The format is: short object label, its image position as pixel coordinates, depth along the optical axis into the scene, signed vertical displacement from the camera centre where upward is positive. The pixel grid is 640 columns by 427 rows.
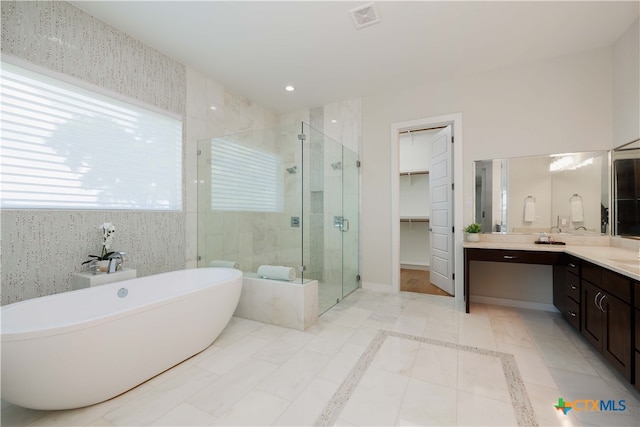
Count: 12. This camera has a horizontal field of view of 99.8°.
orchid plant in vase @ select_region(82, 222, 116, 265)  2.22 -0.22
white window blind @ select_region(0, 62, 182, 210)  1.88 +0.55
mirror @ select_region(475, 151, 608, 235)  2.80 +0.25
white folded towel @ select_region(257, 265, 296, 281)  2.68 -0.58
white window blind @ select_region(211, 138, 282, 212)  3.20 +0.46
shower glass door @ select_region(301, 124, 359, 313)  2.98 -0.02
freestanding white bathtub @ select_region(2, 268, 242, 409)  1.31 -0.72
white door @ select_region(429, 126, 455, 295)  3.58 +0.07
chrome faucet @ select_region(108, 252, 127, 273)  2.22 -0.39
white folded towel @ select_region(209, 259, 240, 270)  3.04 -0.55
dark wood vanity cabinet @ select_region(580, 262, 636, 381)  1.61 -0.67
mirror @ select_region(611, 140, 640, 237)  2.43 +0.25
